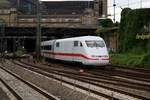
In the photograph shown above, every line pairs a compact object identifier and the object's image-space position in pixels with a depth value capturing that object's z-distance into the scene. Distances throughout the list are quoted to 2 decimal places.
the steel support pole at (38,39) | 55.13
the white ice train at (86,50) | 35.59
